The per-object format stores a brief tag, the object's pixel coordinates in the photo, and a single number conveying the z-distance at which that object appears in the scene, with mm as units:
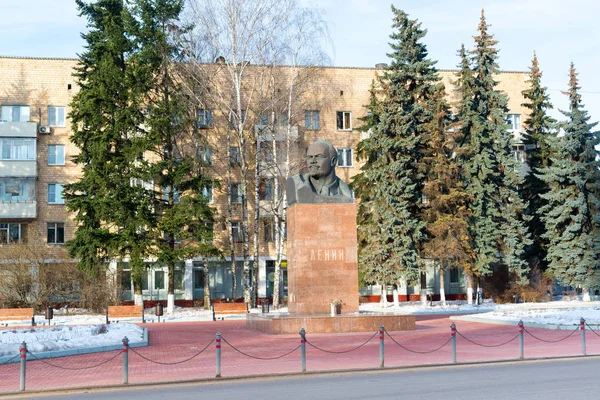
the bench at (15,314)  30234
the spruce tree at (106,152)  36375
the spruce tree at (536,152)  45219
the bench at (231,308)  32344
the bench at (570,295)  44969
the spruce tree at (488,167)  41688
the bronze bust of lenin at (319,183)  23125
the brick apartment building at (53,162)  46688
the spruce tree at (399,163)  39500
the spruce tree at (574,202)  40906
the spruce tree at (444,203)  39562
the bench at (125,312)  30500
